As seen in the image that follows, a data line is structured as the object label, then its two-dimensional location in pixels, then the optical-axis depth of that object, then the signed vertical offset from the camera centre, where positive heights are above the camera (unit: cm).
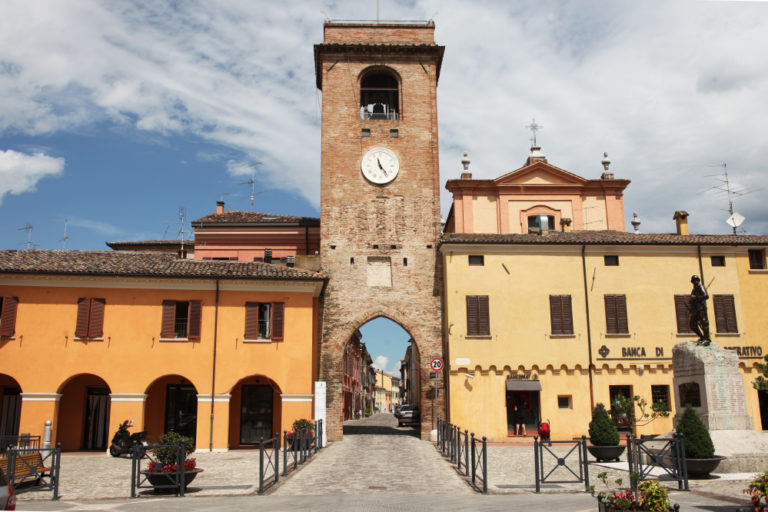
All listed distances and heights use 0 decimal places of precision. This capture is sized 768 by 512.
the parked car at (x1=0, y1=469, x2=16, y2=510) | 803 -135
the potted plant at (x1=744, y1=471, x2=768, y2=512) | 807 -133
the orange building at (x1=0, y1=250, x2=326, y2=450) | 2334 +147
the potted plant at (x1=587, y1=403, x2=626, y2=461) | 1819 -148
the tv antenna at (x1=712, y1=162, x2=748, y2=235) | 3203 +816
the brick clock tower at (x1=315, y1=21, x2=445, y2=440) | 2784 +881
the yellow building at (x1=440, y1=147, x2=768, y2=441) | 2589 +271
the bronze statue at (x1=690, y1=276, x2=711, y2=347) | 1745 +199
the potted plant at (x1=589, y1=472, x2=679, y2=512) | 820 -148
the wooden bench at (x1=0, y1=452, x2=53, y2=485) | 1385 -168
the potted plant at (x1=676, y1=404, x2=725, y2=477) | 1439 -138
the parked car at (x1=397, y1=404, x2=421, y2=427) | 3784 -176
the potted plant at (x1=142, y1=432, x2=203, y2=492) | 1362 -167
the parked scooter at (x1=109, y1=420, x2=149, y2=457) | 2198 -182
